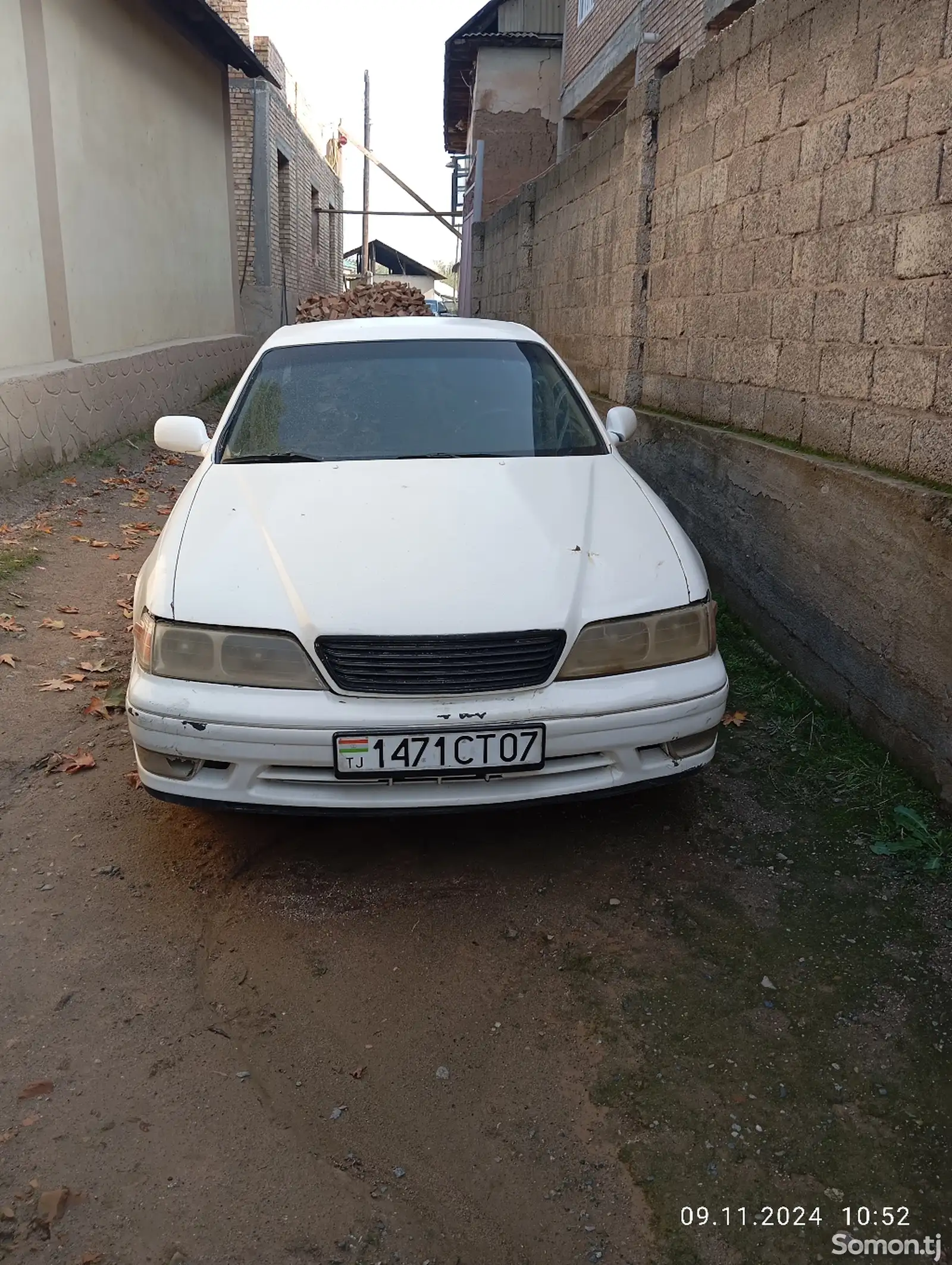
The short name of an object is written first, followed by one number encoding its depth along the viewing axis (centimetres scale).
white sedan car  258
